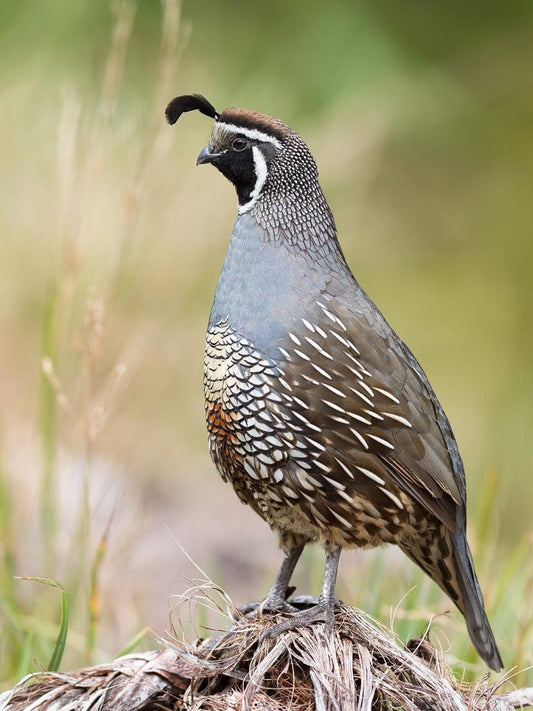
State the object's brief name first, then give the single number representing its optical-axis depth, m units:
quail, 4.82
